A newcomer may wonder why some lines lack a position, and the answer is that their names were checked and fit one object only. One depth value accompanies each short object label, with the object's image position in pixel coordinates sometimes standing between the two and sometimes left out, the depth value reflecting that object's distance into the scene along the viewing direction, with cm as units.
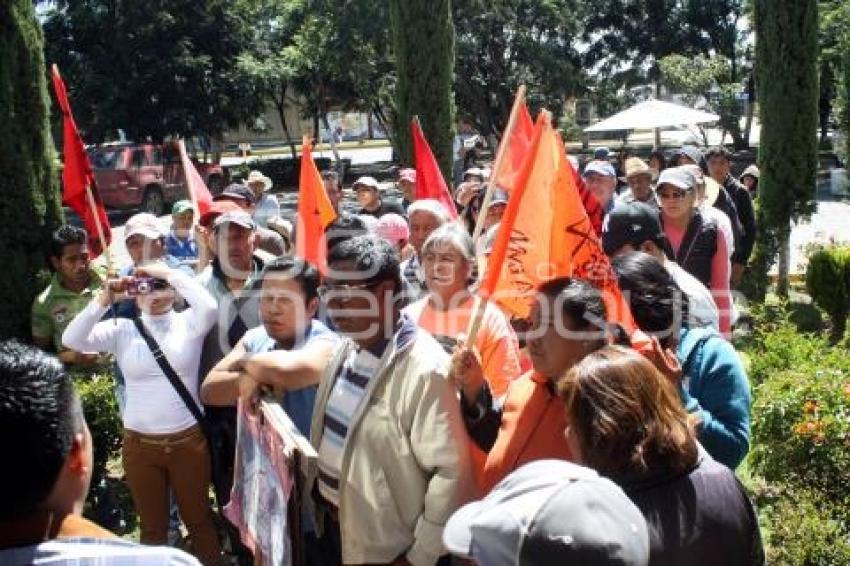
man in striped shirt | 272
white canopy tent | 1475
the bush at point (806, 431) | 424
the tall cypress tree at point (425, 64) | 1160
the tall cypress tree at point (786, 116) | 1029
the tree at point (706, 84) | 2933
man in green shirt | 544
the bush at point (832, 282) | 850
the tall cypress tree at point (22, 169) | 625
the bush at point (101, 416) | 545
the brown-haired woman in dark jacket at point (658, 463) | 203
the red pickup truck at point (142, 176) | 2298
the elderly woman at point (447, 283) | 387
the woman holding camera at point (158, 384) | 410
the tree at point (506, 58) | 3055
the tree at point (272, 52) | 2994
